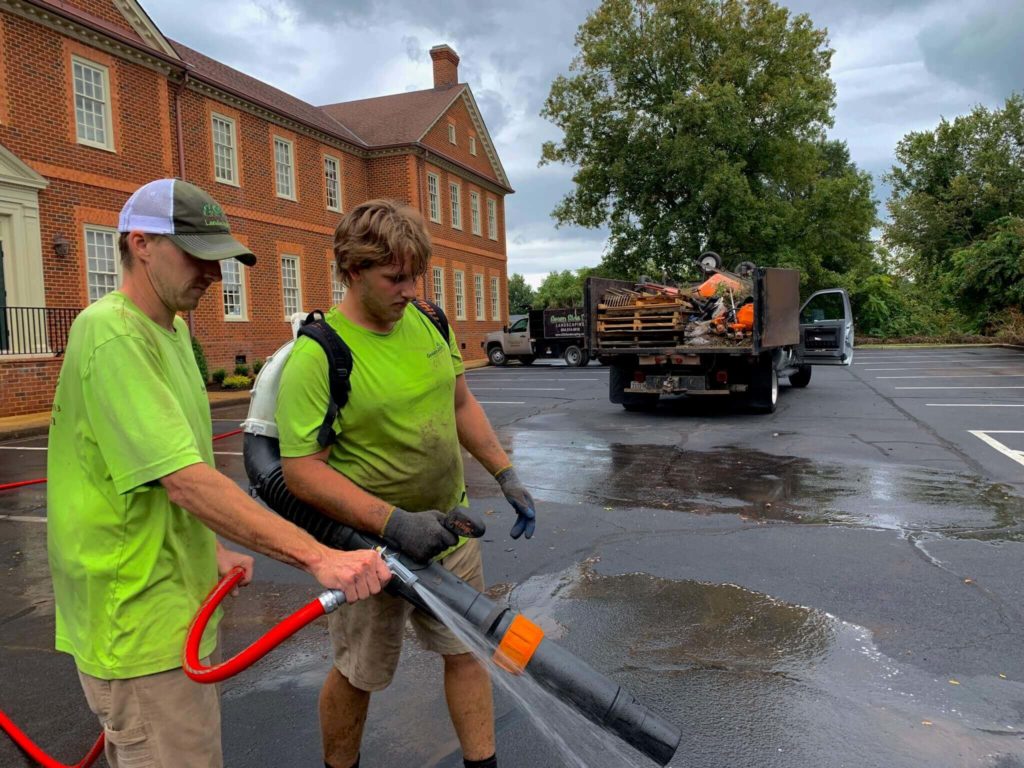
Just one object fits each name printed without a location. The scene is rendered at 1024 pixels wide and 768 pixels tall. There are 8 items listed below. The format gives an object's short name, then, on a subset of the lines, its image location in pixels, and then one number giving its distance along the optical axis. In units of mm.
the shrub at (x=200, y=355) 15810
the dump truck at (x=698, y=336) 11234
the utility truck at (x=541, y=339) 25156
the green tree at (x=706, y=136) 30984
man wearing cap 1604
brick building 14344
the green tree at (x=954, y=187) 41188
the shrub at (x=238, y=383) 17781
